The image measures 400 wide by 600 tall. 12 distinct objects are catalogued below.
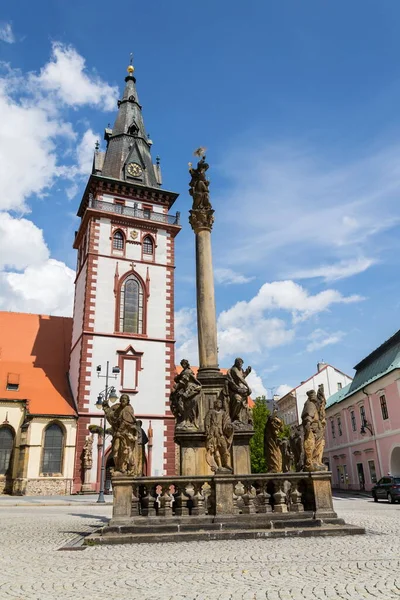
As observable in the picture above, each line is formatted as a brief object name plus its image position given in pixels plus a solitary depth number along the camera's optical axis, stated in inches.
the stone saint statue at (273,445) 485.7
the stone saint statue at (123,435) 383.6
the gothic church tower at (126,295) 1210.0
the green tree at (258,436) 1667.1
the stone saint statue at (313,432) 393.7
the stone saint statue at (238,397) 479.2
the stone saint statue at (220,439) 383.6
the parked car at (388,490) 853.8
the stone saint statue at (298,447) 418.6
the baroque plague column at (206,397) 458.0
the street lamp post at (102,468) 862.5
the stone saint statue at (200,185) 604.4
